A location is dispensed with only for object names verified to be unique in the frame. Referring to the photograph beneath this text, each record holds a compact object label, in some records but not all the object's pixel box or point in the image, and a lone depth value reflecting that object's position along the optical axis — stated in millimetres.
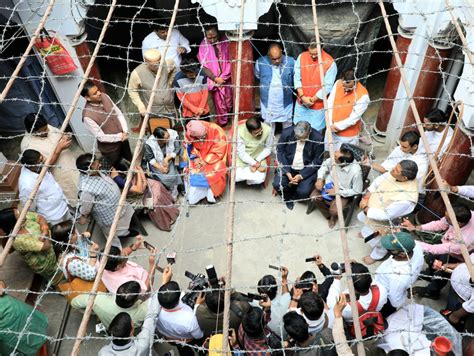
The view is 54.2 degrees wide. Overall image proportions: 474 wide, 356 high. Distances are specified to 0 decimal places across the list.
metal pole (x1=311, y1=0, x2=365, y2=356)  2369
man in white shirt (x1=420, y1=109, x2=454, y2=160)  4586
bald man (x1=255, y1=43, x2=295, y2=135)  5594
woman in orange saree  5266
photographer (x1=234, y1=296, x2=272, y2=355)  3031
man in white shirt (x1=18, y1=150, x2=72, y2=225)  4152
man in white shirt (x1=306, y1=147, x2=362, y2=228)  4730
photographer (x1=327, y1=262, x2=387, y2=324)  3388
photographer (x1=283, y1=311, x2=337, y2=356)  3033
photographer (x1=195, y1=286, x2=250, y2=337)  3396
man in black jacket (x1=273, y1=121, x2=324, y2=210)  5191
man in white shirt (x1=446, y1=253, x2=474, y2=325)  3633
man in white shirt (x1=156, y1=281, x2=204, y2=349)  3379
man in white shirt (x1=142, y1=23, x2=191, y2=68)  5793
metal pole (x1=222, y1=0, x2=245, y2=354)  2441
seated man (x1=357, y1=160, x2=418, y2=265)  4215
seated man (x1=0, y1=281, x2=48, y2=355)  3451
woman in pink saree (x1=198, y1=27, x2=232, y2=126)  5711
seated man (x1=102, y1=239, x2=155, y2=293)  3810
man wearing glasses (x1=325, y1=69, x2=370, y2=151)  5210
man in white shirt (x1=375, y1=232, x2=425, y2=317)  3568
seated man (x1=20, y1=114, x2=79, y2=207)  4602
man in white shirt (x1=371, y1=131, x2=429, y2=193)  4516
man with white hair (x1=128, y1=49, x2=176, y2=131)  5367
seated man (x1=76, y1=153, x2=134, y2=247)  4293
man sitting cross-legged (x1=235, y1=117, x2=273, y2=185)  5332
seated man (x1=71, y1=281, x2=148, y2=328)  3465
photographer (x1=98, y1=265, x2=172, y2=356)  3143
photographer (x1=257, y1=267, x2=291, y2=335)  3557
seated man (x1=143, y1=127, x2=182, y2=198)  5070
